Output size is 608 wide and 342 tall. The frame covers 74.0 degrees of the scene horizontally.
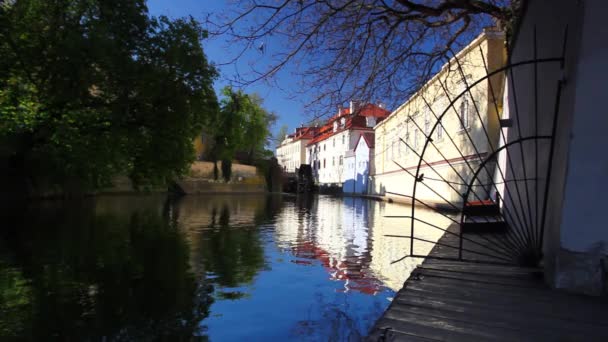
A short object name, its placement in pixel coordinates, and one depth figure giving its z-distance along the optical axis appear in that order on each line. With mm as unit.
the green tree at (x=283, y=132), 75400
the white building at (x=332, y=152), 44612
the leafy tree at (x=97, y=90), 14914
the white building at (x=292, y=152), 73625
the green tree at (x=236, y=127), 43781
